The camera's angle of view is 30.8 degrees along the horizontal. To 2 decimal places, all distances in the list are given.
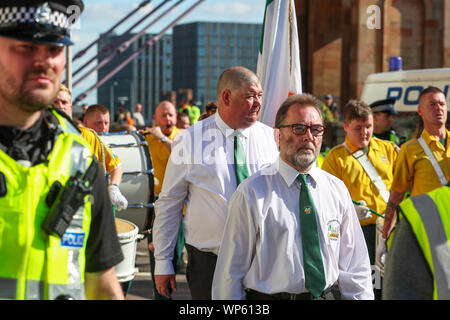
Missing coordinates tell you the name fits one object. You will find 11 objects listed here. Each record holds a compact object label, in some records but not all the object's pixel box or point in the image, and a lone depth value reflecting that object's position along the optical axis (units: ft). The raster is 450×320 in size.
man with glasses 12.60
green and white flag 20.72
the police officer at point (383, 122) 30.32
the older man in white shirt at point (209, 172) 16.58
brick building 94.94
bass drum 31.45
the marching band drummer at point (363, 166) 23.40
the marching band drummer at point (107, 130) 23.71
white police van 42.22
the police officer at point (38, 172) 8.02
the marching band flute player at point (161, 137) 33.35
